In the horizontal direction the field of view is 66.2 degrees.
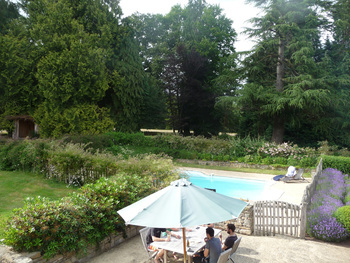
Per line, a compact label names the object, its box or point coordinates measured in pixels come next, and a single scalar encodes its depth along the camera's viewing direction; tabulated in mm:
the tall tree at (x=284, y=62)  20438
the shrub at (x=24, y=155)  12641
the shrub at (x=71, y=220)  4779
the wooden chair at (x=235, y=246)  5026
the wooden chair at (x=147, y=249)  5398
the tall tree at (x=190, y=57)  27672
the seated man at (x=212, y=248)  4688
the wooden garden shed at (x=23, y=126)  26914
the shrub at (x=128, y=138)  23020
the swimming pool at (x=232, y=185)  13107
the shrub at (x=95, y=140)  17658
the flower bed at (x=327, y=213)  6945
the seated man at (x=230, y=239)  5115
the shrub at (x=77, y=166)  10773
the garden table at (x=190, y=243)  5100
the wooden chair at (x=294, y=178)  13766
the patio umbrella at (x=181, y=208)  3998
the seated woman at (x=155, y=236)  5355
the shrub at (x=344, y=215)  7052
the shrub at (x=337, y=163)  14477
